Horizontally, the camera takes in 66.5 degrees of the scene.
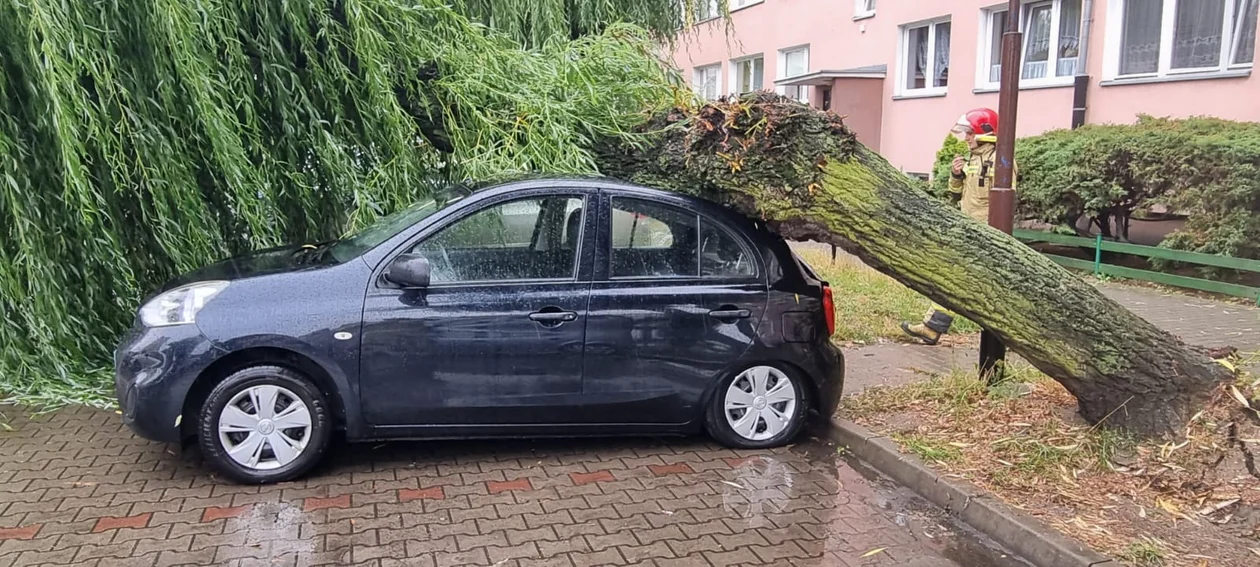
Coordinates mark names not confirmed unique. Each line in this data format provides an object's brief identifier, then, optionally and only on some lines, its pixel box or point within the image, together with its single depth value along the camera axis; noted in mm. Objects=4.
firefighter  8219
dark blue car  4715
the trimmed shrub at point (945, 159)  13258
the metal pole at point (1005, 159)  5746
